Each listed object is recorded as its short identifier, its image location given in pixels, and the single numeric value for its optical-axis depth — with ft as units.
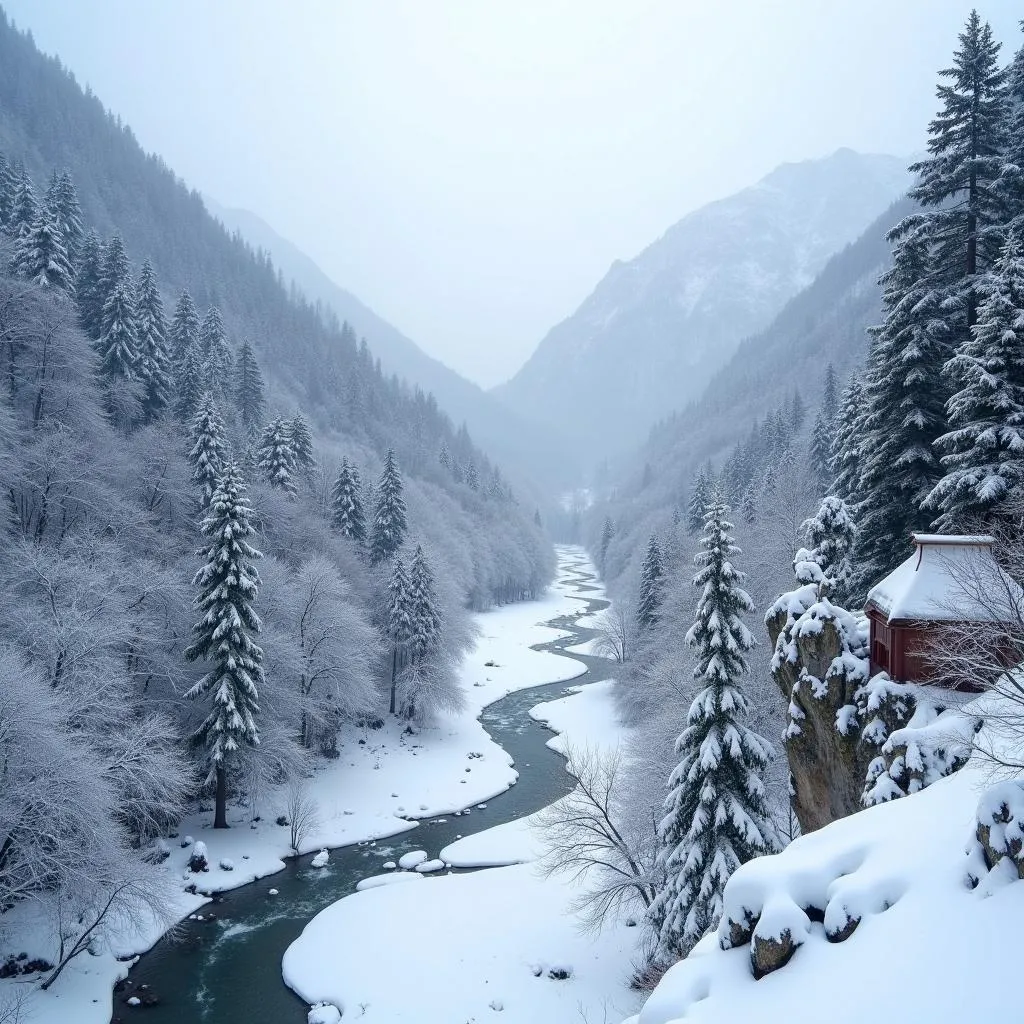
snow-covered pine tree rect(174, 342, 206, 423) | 173.78
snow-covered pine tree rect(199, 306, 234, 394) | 210.79
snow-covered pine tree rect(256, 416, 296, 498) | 164.45
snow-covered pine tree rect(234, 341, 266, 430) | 222.48
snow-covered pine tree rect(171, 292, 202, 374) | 191.42
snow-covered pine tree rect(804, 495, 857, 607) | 89.81
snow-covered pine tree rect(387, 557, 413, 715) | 155.94
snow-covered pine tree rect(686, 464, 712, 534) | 231.50
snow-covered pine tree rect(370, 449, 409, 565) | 194.90
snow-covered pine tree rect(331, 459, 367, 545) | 185.88
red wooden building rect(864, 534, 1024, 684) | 49.26
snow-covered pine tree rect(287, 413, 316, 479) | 192.03
